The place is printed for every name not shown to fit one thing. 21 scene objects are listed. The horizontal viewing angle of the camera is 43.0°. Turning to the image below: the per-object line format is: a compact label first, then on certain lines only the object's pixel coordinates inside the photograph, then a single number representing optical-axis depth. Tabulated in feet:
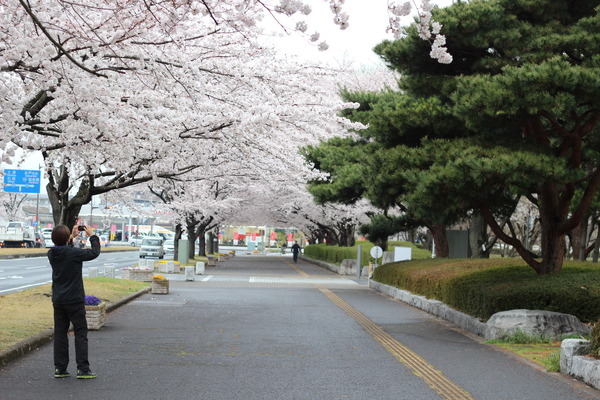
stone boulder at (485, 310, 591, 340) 40.96
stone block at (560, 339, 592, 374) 30.40
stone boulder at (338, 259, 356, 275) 135.74
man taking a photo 27.66
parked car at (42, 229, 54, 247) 262.47
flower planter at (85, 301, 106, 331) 42.75
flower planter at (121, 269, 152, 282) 89.92
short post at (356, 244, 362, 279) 122.93
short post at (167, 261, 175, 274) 113.60
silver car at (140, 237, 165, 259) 188.14
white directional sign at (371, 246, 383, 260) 104.34
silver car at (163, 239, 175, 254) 244.63
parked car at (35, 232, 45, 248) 250.59
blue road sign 164.55
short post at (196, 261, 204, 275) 116.24
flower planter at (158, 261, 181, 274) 113.80
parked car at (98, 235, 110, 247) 345.53
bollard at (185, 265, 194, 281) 99.81
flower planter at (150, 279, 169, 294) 73.82
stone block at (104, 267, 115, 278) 86.94
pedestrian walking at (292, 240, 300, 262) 201.57
